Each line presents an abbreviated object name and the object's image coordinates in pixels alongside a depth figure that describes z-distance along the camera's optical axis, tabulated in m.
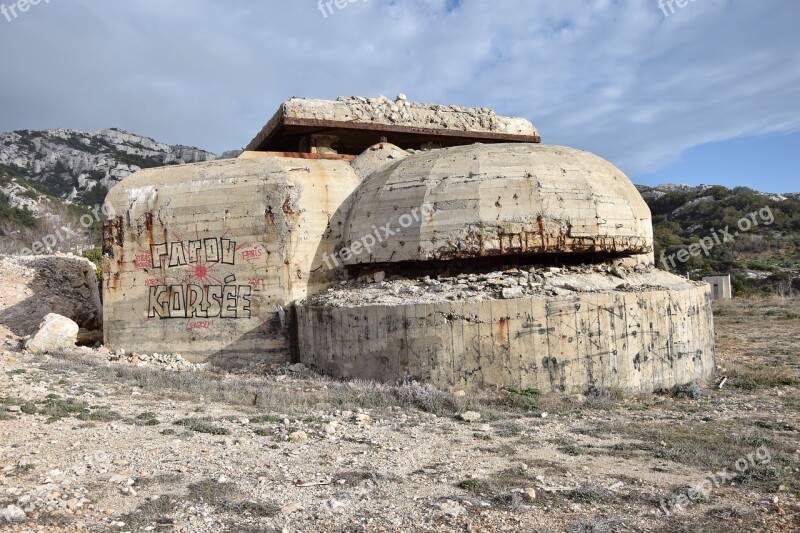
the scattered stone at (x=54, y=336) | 10.95
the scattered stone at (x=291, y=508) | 4.21
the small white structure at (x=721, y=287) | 25.34
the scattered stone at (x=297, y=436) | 6.02
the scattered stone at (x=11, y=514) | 3.87
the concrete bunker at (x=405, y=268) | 8.11
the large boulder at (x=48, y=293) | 13.85
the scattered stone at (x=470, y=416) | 6.96
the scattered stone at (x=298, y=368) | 9.58
